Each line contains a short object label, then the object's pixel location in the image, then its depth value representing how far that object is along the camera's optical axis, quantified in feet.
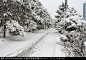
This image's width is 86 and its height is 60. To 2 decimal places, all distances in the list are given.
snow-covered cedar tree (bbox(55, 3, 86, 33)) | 36.15
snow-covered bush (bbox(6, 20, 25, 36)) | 42.02
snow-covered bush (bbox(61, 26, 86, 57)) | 16.11
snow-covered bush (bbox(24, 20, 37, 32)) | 78.23
